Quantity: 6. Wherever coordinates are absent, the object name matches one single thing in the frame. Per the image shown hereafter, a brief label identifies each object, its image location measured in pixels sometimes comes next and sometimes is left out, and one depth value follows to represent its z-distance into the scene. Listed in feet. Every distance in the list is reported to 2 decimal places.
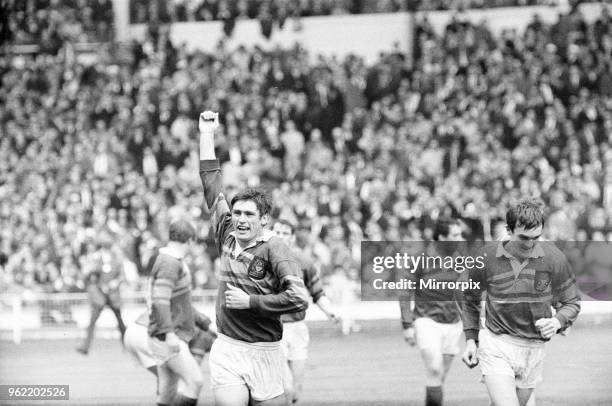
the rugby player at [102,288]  94.73
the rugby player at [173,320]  55.77
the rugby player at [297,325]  62.08
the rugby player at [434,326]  61.67
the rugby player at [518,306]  47.21
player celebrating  43.68
